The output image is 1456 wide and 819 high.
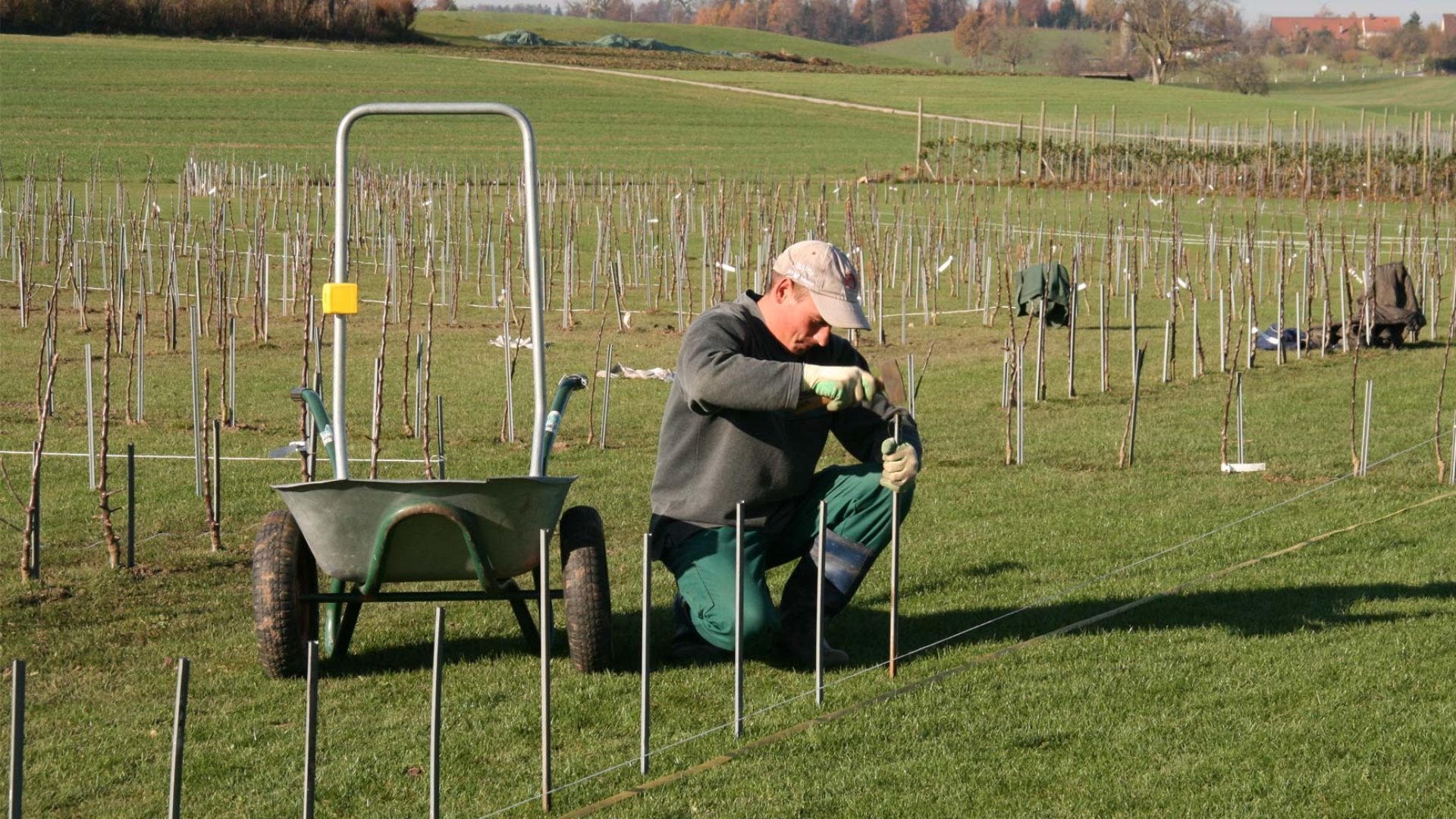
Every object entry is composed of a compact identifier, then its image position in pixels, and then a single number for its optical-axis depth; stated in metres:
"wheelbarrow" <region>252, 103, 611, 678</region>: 10.30
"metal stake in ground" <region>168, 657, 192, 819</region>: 6.60
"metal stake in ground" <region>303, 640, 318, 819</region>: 7.03
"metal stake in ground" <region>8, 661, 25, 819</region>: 6.25
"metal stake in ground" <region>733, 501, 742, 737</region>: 9.65
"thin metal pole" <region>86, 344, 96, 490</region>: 18.30
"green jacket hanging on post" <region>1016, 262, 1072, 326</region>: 38.75
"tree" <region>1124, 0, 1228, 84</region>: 187.25
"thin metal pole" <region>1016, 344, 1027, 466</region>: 21.56
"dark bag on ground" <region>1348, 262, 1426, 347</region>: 33.69
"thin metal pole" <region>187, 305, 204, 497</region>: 17.67
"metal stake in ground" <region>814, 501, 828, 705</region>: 10.15
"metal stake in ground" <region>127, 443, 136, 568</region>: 14.45
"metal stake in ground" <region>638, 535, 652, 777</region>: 8.72
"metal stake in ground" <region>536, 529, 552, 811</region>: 8.29
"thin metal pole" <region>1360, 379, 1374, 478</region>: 19.34
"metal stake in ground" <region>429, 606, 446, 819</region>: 7.38
